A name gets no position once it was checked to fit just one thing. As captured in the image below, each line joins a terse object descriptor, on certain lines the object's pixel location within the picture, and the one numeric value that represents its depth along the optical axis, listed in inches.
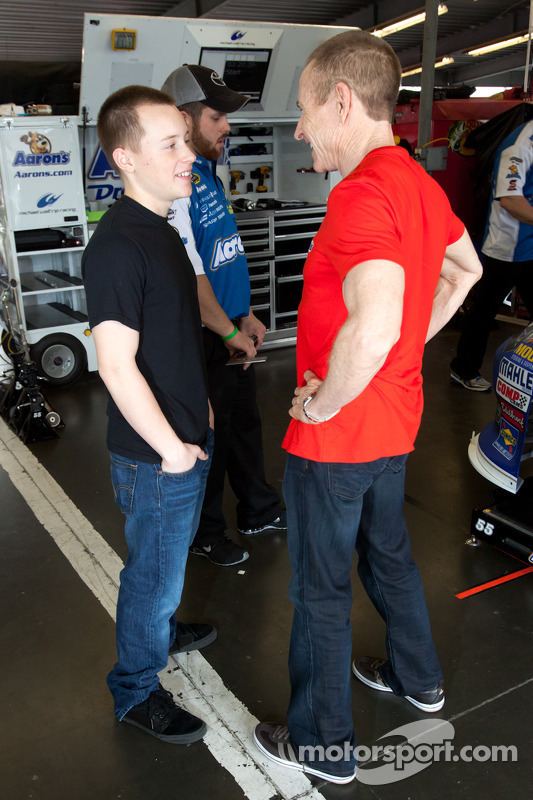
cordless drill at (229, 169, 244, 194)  257.5
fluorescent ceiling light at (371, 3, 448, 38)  490.8
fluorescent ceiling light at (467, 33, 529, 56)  585.1
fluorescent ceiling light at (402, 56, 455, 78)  684.1
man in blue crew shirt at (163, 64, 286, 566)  99.1
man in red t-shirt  54.0
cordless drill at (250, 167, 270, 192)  262.7
